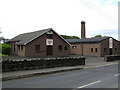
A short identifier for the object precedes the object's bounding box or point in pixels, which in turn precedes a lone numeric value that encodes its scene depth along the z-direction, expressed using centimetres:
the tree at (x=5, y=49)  3583
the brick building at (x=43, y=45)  3066
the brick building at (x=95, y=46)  4247
